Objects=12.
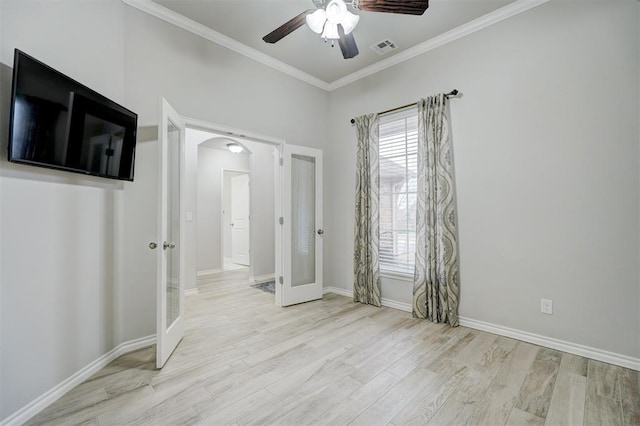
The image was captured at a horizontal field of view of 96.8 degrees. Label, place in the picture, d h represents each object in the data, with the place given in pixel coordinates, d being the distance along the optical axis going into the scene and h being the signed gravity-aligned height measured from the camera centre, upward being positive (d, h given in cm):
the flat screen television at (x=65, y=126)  158 +61
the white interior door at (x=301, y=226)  376 -11
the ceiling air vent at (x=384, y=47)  329 +205
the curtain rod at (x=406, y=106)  308 +138
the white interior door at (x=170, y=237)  221 -17
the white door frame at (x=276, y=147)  326 +94
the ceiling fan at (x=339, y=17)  190 +151
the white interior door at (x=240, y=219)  690 -3
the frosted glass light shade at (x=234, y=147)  581 +147
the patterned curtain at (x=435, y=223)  308 -5
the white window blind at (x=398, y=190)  352 +37
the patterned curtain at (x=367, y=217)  378 +2
